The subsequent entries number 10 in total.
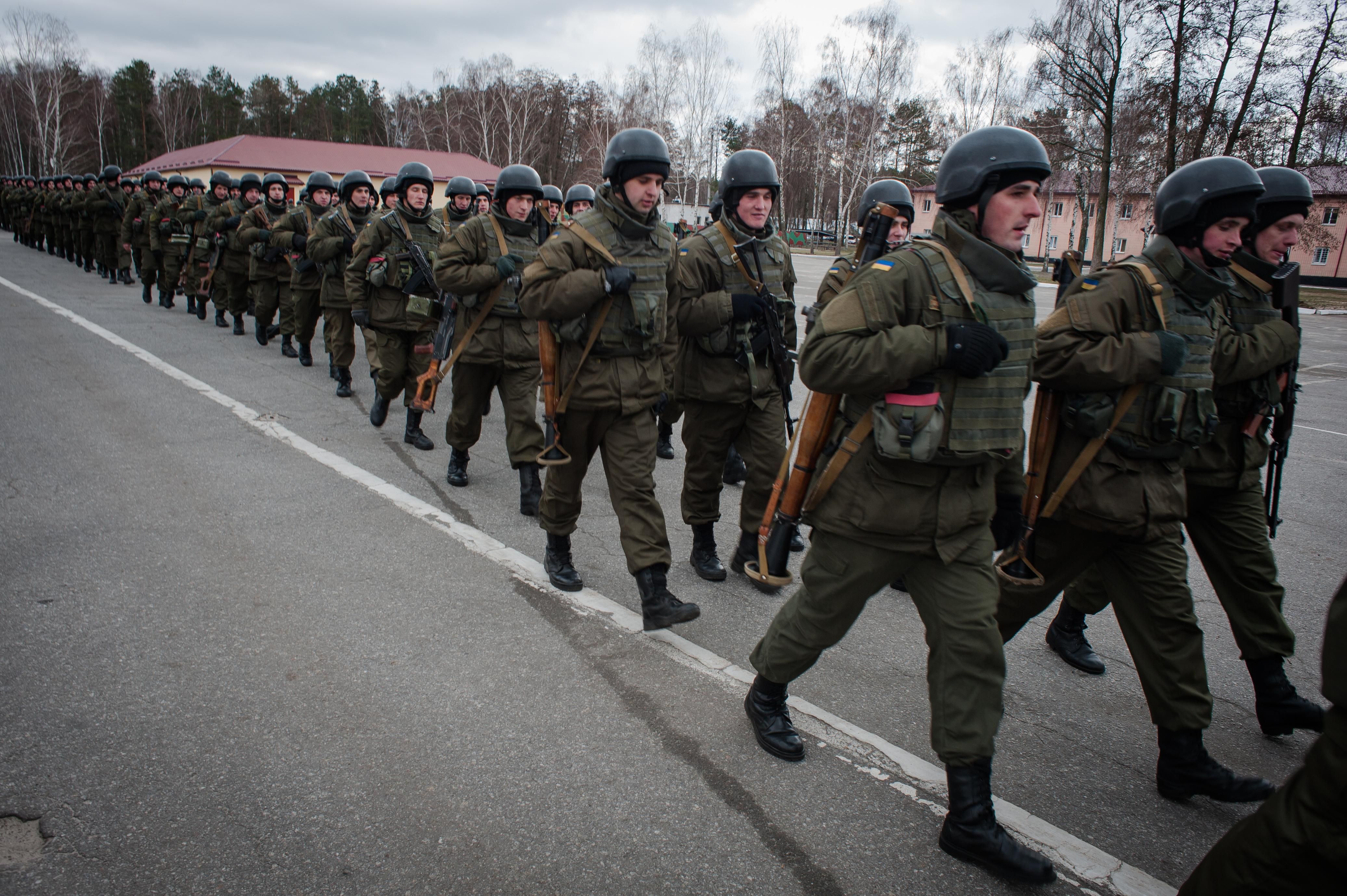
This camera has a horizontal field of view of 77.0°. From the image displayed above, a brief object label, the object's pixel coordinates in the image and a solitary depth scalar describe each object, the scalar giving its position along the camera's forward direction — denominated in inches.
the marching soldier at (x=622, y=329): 146.9
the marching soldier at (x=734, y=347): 165.8
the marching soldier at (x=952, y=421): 91.9
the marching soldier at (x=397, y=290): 269.0
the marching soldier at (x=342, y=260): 328.8
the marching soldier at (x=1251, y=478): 122.8
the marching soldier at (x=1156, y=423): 107.0
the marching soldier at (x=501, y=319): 211.9
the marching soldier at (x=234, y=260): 462.6
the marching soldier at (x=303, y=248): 370.6
